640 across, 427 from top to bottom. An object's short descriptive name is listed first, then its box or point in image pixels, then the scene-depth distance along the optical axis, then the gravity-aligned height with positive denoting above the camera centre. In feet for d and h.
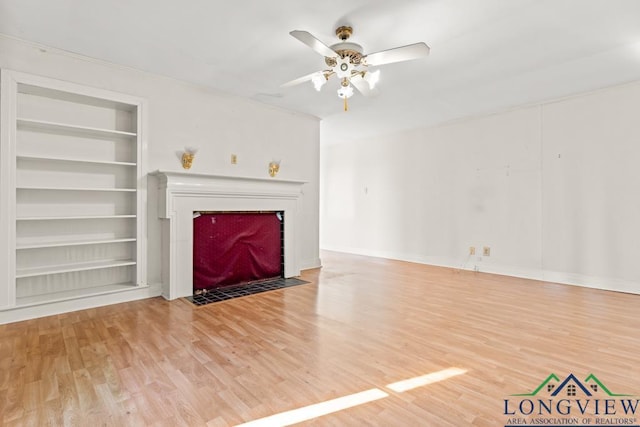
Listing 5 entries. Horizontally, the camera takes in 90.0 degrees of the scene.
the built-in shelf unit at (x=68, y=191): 9.11 +0.64
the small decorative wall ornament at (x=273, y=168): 15.20 +2.09
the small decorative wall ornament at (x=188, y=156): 12.32 +2.13
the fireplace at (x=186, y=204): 11.26 +0.29
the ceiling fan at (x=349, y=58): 7.75 +4.03
